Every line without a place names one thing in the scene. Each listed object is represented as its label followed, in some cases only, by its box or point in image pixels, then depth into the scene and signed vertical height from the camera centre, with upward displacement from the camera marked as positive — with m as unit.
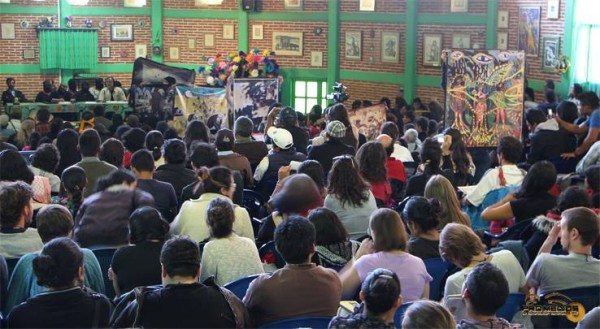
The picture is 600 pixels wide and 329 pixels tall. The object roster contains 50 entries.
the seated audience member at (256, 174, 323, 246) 6.40 -1.21
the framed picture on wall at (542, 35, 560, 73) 15.51 -0.38
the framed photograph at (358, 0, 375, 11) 19.41 +0.47
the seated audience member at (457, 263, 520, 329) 4.22 -1.24
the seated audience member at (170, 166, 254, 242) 6.27 -1.34
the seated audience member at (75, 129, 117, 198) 7.77 -1.17
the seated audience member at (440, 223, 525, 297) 4.97 -1.23
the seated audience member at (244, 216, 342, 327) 4.73 -1.35
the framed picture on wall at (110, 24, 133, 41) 21.58 -0.20
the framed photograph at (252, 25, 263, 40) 21.12 -0.15
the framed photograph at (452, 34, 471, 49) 17.67 -0.23
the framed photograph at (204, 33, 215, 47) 21.66 -0.34
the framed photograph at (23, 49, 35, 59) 20.78 -0.71
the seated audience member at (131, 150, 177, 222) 7.14 -1.25
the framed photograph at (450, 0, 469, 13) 17.67 +0.43
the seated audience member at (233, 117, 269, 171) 9.33 -1.21
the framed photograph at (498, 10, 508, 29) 16.83 +0.18
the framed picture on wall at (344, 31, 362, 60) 19.69 -0.37
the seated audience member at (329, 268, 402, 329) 4.07 -1.23
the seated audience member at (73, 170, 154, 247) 6.29 -1.30
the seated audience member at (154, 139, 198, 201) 7.83 -1.25
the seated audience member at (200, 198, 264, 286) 5.40 -1.33
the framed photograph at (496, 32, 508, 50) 16.81 -0.19
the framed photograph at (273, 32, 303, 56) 20.62 -0.38
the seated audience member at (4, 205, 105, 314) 5.07 -1.36
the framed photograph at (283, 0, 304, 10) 20.53 +0.49
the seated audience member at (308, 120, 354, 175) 8.82 -1.17
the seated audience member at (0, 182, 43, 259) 5.46 -1.22
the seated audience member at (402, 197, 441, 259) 5.69 -1.24
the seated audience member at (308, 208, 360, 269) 5.52 -1.29
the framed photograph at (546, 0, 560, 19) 15.45 +0.35
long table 17.47 -1.63
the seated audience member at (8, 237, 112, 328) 4.33 -1.32
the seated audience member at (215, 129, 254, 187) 8.45 -1.21
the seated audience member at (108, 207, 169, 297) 5.31 -1.34
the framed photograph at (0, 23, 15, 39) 20.70 -0.16
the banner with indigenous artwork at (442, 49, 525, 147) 10.52 -0.77
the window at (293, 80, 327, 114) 20.33 -1.51
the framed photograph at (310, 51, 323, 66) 20.38 -0.70
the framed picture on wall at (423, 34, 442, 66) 18.20 -0.42
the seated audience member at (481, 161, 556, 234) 6.61 -1.22
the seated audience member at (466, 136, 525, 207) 7.54 -1.20
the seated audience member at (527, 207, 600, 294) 5.29 -1.33
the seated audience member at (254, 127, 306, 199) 8.60 -1.26
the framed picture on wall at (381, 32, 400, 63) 18.95 -0.40
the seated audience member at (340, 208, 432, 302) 5.18 -1.32
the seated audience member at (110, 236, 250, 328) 4.37 -1.33
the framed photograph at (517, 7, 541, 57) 15.99 -0.01
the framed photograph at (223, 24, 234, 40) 21.47 -0.16
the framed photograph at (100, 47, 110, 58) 21.50 -0.67
